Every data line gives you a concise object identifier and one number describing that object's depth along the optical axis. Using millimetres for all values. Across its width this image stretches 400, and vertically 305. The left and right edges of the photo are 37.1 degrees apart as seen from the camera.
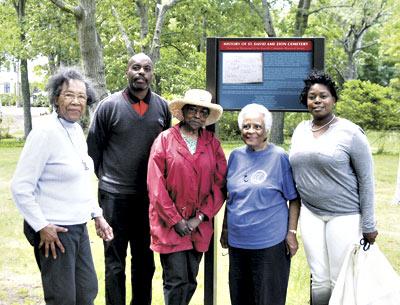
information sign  5023
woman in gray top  4125
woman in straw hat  4262
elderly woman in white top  3518
